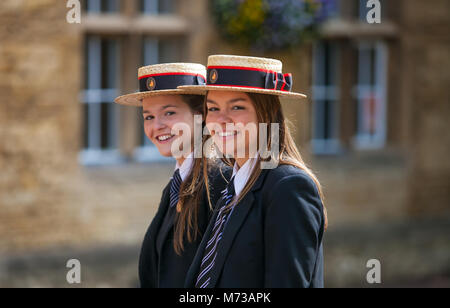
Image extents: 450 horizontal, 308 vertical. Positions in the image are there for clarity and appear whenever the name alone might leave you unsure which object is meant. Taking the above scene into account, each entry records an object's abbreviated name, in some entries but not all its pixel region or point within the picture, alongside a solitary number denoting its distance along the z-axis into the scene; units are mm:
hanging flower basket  13633
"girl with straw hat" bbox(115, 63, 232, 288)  5043
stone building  12320
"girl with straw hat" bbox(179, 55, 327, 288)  3934
